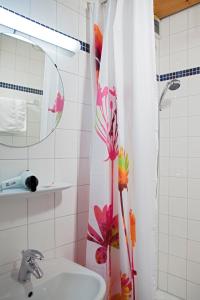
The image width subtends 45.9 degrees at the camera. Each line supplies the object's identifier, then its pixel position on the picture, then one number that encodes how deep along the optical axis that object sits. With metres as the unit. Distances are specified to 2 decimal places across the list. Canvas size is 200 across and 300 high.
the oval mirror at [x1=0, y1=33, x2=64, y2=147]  1.10
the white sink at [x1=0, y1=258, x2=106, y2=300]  1.00
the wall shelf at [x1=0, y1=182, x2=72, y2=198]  1.00
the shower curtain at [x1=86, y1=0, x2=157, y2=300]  1.21
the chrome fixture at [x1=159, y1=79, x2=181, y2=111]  2.06
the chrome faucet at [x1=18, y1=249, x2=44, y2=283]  1.02
